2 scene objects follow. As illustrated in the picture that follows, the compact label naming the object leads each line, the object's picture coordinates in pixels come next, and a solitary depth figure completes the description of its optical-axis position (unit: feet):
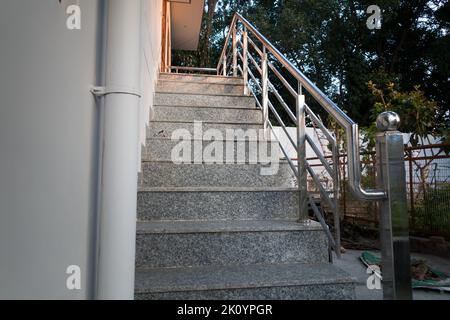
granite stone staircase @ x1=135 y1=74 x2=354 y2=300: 3.86
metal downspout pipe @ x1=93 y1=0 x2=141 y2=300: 2.24
